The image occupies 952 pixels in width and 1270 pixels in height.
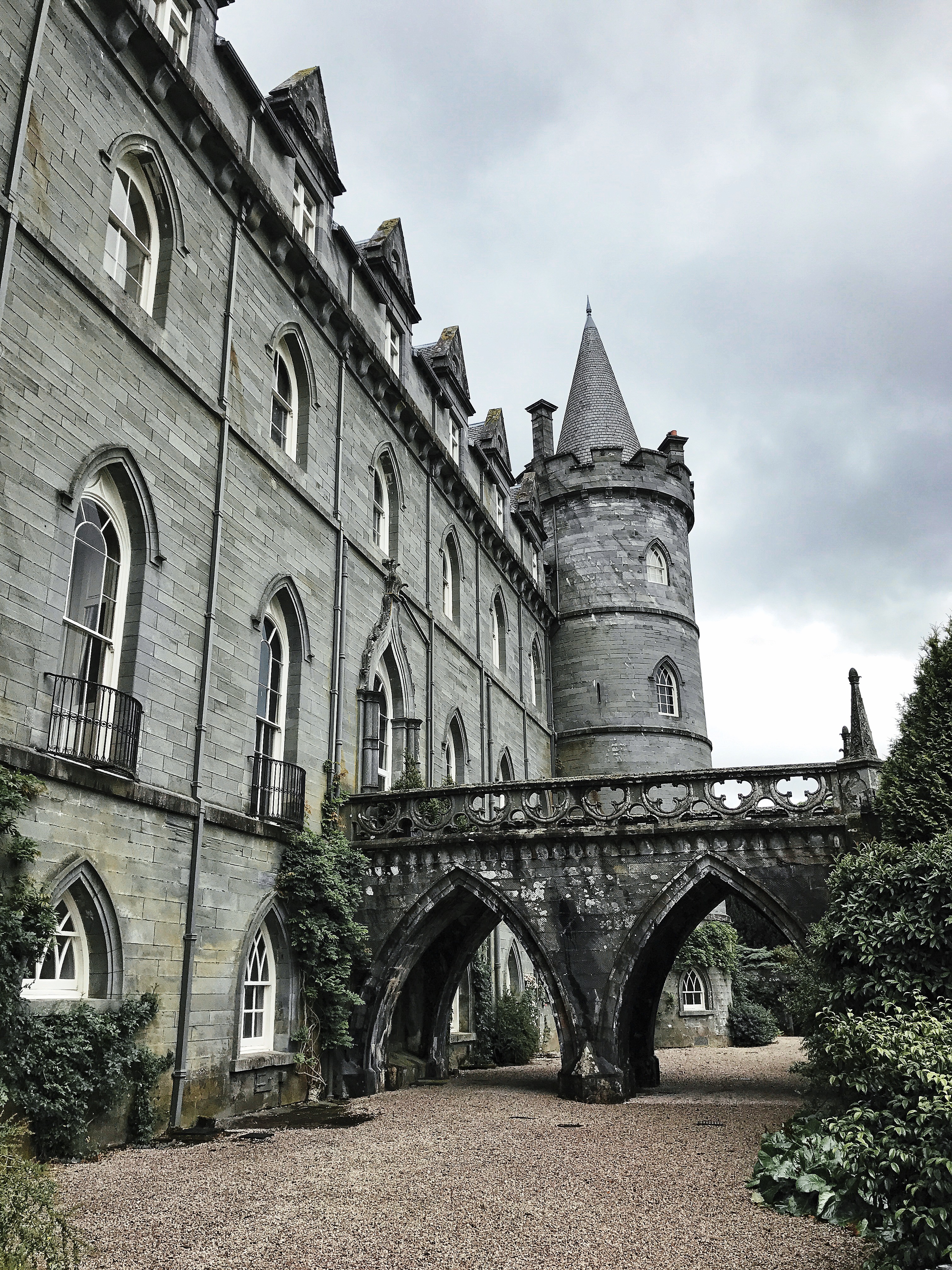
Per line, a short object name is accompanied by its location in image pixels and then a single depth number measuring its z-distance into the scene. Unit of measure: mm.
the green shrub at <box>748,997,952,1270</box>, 6996
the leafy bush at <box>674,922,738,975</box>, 28266
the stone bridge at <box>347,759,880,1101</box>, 14680
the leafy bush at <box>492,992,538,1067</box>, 21875
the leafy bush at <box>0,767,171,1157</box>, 9008
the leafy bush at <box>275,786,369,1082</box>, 14625
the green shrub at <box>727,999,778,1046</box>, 29141
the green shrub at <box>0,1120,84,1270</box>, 4832
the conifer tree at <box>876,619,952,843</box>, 12094
